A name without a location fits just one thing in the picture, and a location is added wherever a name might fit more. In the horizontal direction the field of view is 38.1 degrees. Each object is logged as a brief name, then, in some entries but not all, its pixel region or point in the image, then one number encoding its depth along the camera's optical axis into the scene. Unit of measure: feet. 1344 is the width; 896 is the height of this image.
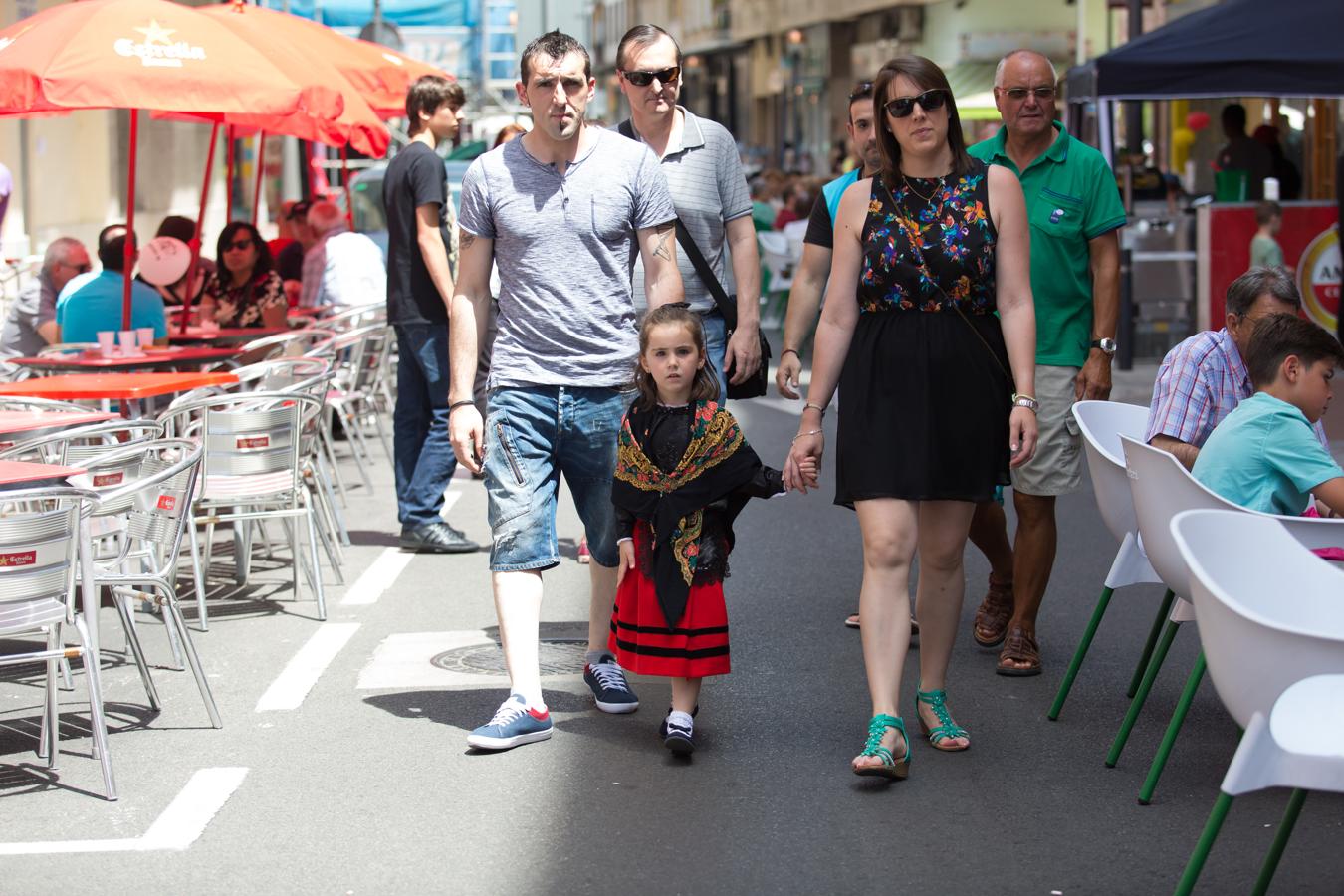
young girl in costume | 18.29
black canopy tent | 34.91
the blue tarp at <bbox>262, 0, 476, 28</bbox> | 87.10
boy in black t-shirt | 30.40
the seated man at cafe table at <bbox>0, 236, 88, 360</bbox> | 37.52
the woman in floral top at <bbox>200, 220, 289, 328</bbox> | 41.27
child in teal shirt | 16.65
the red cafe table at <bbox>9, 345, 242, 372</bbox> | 31.27
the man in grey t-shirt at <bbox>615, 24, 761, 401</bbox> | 21.85
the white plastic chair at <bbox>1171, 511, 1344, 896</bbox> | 11.41
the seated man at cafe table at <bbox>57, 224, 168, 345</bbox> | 33.60
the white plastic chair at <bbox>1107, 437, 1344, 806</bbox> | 15.57
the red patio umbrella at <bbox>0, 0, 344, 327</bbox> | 28.76
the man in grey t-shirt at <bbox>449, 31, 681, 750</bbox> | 18.86
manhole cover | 22.45
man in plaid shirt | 19.33
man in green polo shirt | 21.75
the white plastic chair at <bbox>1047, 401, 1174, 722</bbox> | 18.90
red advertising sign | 50.31
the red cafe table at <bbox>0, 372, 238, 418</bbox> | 26.27
